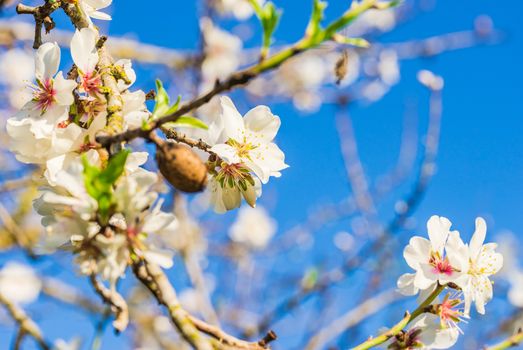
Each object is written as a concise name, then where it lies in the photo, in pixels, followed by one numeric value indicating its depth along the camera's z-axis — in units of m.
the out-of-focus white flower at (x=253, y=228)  4.13
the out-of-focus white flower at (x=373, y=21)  3.91
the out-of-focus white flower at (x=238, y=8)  2.73
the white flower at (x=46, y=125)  0.63
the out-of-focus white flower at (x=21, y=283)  1.40
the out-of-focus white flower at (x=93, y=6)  0.67
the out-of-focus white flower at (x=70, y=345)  0.87
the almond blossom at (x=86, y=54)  0.65
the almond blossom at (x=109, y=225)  0.60
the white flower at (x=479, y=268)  0.68
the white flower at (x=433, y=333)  0.68
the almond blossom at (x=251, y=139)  0.66
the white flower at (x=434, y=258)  0.68
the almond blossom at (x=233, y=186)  0.67
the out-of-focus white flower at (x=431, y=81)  1.36
